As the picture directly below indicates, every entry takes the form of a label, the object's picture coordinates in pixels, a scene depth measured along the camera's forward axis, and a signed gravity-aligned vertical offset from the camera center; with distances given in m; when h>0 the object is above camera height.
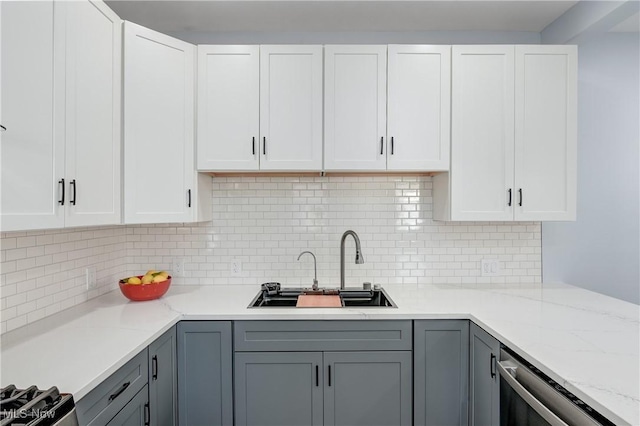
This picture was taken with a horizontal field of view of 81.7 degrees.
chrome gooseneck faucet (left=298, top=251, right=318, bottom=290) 2.37 -0.40
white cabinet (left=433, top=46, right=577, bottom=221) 2.16 +0.50
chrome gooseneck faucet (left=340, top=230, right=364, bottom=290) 2.26 -0.21
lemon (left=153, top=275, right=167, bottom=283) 2.09 -0.37
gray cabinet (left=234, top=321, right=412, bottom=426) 1.86 -0.80
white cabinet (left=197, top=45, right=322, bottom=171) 2.17 +0.63
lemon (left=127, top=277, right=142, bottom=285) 2.04 -0.38
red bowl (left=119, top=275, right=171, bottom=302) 2.02 -0.42
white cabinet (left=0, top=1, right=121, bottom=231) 1.19 +0.37
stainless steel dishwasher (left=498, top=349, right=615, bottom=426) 1.09 -0.61
